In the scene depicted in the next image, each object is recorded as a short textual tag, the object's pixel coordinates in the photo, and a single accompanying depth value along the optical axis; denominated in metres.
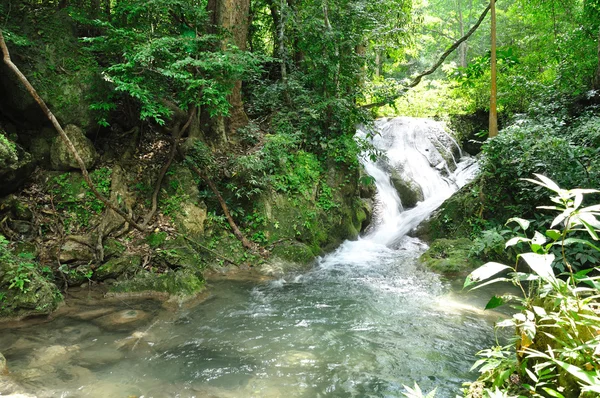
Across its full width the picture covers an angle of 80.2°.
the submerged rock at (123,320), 4.45
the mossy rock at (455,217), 8.41
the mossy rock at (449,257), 6.89
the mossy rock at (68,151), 6.22
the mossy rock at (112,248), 5.76
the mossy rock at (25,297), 4.38
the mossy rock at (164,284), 5.39
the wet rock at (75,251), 5.46
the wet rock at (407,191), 11.62
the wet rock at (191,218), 6.83
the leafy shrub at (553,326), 1.68
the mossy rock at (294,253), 7.25
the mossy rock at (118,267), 5.50
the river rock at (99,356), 3.67
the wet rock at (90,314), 4.60
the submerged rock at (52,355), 3.60
